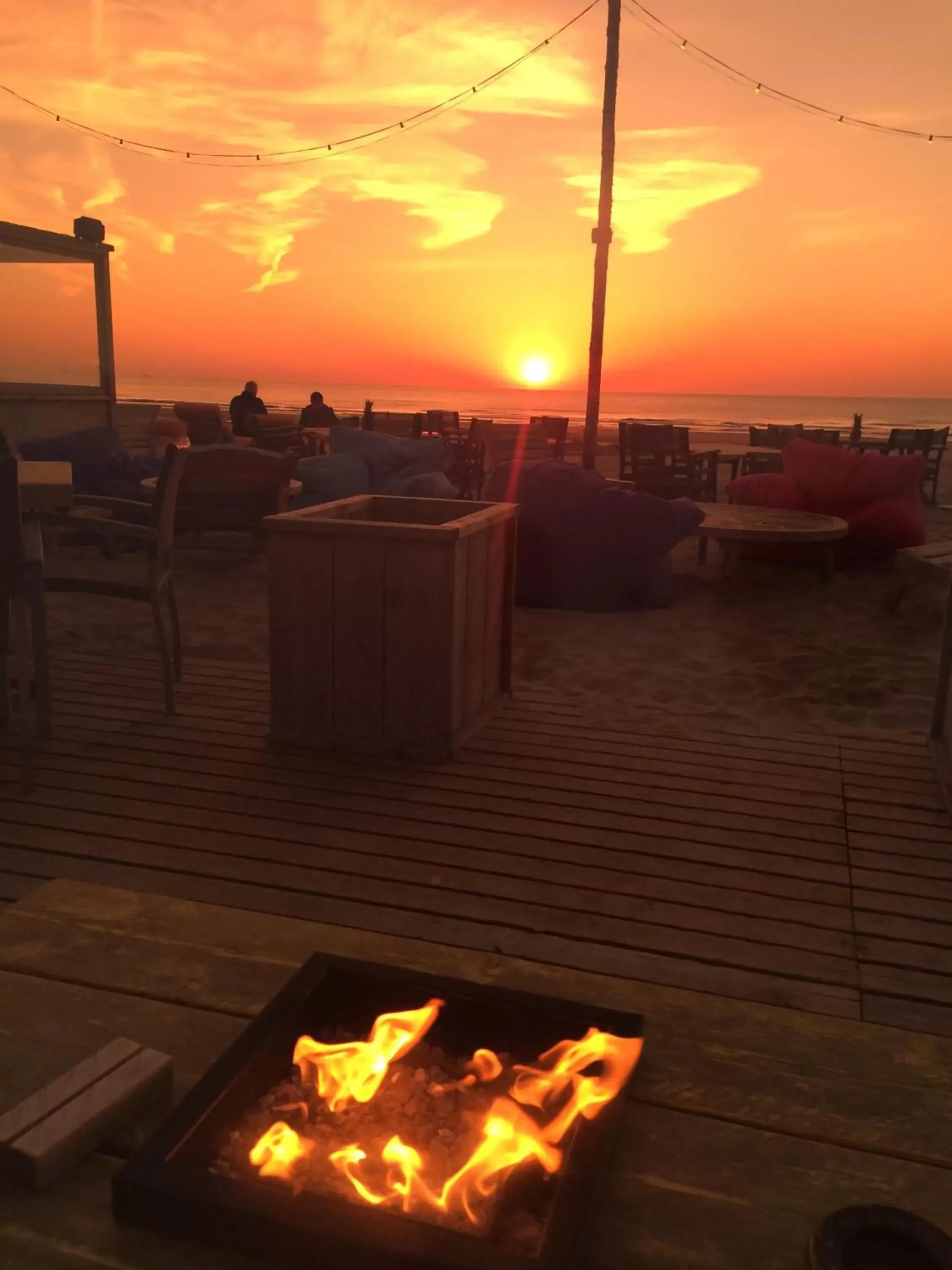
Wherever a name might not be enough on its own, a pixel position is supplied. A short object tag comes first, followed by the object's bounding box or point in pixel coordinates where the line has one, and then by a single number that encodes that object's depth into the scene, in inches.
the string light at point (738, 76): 494.0
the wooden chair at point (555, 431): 524.7
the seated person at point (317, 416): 557.6
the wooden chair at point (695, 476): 432.5
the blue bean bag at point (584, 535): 261.1
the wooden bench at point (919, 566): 234.7
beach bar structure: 384.8
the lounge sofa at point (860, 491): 326.0
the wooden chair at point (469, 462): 462.6
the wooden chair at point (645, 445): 443.8
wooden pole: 486.0
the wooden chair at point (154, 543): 158.2
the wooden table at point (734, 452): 512.7
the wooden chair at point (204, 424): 544.7
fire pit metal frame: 40.9
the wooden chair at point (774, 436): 609.9
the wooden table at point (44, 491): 142.3
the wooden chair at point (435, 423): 563.5
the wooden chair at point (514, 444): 527.5
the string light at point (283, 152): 517.0
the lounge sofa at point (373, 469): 305.3
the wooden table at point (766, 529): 278.7
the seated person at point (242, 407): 540.4
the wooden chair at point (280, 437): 446.0
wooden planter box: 137.4
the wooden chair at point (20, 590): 127.6
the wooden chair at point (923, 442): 530.0
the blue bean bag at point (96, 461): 323.6
